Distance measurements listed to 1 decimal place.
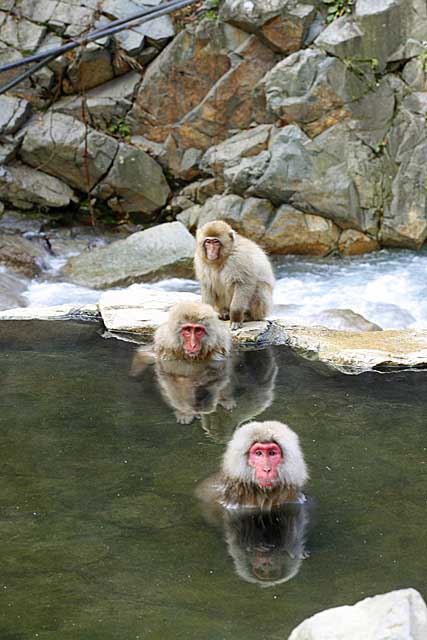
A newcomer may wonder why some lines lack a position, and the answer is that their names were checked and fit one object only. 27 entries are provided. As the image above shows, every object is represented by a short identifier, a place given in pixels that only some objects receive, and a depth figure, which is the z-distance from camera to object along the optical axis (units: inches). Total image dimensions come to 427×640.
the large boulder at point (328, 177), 451.5
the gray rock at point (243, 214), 457.4
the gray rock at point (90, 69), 495.2
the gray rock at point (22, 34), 498.9
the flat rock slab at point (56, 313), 271.0
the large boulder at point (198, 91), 488.1
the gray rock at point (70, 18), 499.5
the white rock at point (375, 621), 83.7
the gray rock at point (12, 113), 491.5
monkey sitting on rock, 261.0
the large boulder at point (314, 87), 454.6
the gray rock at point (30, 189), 492.4
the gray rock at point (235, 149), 471.5
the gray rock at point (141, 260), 411.8
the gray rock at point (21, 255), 427.1
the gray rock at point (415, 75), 461.1
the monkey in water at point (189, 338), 234.2
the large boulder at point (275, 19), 472.1
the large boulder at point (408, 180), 455.2
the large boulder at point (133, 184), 497.7
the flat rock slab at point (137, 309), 261.4
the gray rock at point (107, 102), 501.7
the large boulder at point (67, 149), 490.0
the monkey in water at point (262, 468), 141.8
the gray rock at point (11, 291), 374.3
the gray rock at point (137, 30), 498.0
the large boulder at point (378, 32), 456.8
